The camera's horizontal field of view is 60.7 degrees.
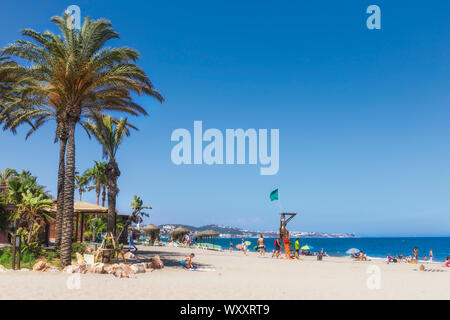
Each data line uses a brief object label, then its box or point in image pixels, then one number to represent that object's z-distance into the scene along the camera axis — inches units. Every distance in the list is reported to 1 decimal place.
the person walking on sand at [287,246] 1137.4
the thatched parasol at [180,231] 2003.1
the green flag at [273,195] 1343.5
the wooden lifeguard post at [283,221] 1168.8
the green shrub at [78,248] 808.6
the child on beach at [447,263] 1012.5
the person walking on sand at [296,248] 1136.4
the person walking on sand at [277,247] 1152.9
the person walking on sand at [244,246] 1401.3
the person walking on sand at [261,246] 1287.2
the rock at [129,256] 848.8
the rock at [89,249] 824.9
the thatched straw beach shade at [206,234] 1935.3
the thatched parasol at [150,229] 1831.9
